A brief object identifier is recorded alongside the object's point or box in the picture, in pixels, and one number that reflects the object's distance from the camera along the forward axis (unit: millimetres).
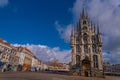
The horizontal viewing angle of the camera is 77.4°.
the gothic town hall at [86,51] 28978
